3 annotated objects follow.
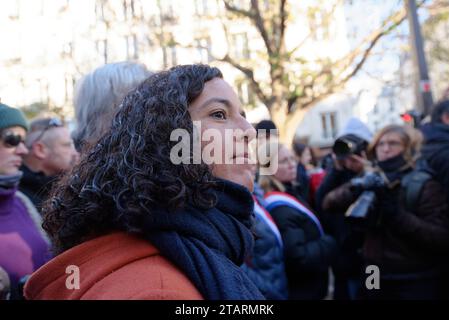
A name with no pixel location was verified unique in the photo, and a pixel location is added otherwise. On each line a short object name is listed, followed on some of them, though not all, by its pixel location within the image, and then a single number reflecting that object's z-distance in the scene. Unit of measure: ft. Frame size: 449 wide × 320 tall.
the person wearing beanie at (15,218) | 7.11
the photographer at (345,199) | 12.23
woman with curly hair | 3.75
